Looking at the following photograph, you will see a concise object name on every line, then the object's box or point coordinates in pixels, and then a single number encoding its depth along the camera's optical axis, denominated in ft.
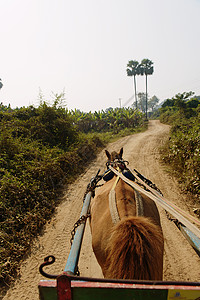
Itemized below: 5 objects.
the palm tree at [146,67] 141.49
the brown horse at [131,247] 3.90
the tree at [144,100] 342.31
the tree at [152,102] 383.76
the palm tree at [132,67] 147.36
